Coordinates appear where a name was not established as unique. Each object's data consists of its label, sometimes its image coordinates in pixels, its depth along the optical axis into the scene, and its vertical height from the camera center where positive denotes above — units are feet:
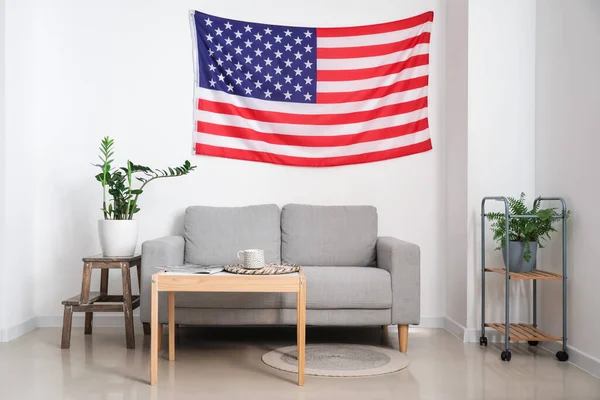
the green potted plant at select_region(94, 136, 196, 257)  11.97 -0.26
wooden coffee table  8.94 -1.27
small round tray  9.12 -1.07
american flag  13.88 +2.64
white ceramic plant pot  11.96 -0.74
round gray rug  9.89 -2.83
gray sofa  11.00 -1.40
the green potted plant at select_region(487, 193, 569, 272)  11.28 -0.57
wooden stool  11.48 -2.02
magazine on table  9.20 -1.10
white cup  9.43 -0.92
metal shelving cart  10.72 -1.72
